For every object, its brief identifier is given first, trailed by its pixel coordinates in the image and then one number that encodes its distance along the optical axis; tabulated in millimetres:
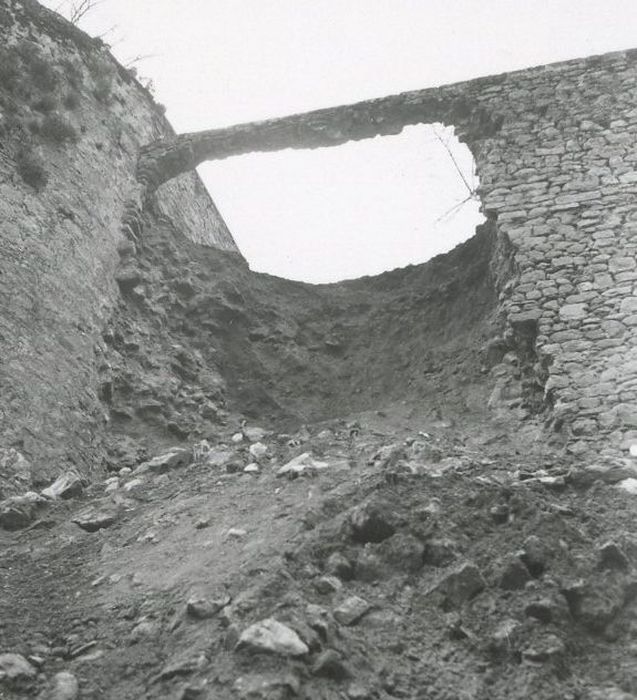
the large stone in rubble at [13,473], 5305
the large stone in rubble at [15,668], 3041
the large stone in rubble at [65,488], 5375
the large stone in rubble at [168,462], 5797
